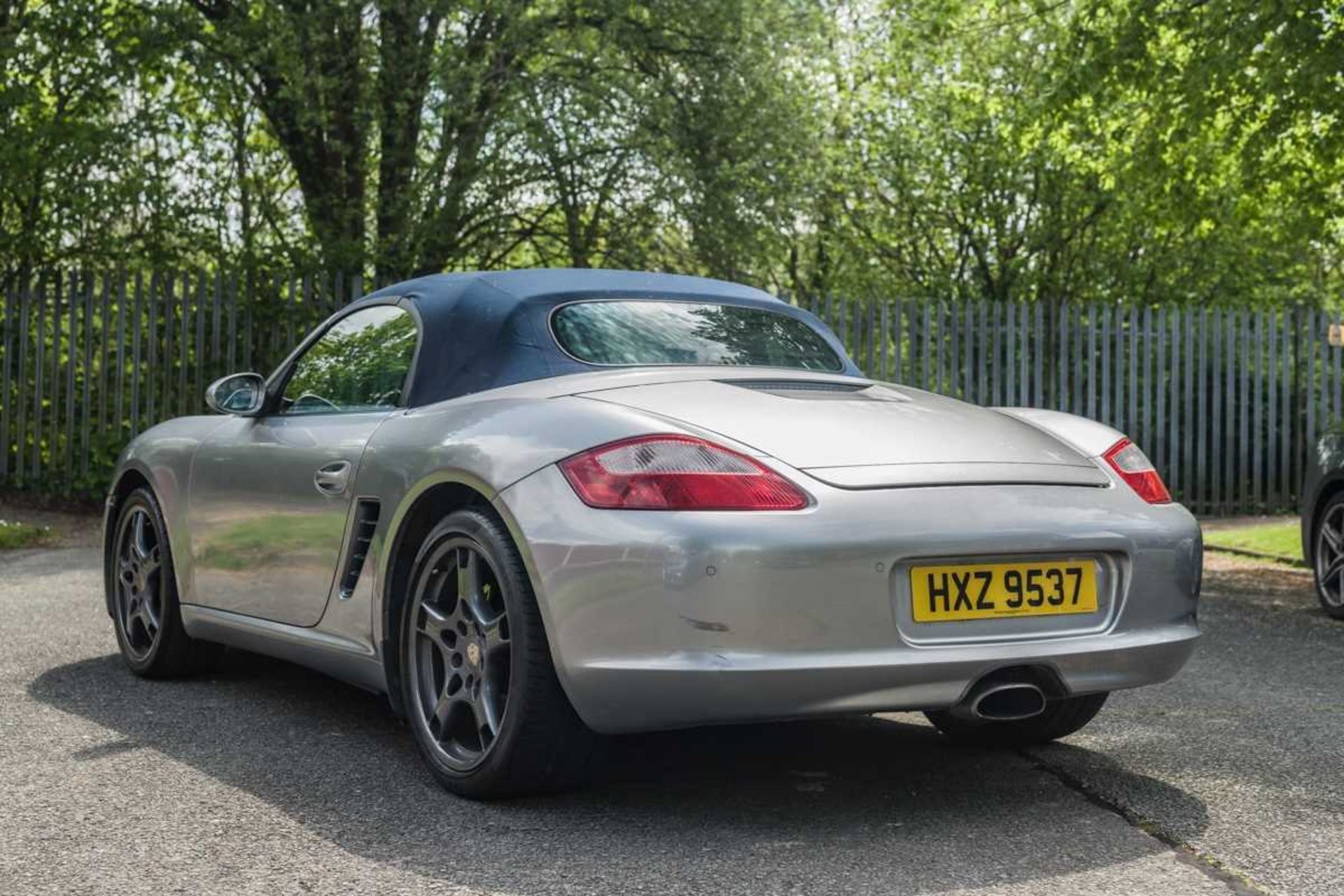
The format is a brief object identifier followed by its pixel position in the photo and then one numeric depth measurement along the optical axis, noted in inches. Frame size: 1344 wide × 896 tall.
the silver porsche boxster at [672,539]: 139.6
